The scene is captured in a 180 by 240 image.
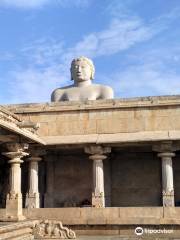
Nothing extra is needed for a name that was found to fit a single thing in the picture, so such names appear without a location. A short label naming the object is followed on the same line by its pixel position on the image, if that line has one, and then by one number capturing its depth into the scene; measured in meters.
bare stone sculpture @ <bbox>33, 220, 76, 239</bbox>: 13.35
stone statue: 19.02
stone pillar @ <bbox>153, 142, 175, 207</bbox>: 15.71
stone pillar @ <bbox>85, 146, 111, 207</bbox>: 16.14
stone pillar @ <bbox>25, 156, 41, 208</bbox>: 16.66
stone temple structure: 14.27
